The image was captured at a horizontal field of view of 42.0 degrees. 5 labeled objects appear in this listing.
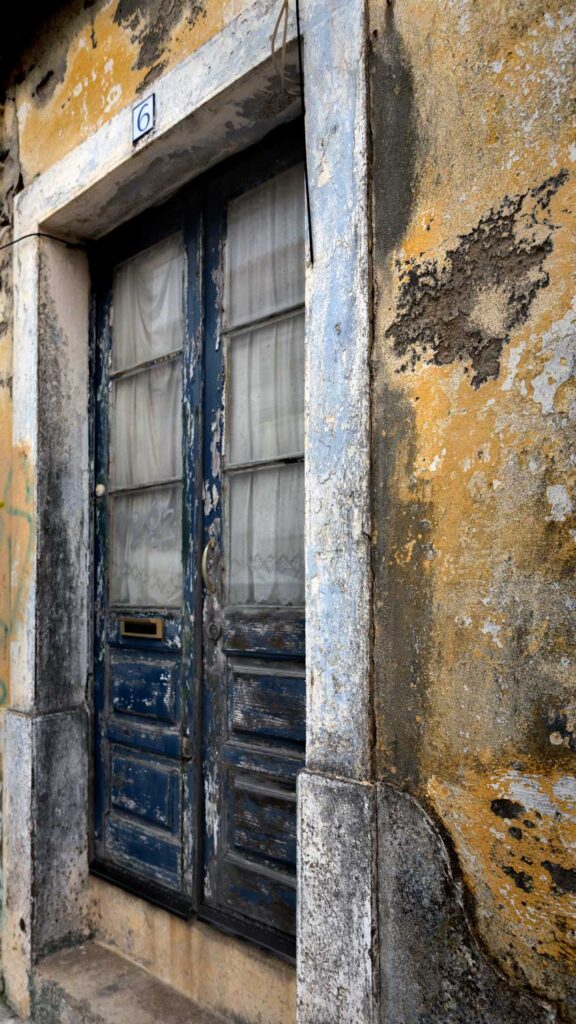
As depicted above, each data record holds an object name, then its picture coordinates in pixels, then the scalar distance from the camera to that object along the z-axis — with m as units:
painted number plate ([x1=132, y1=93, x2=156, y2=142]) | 2.57
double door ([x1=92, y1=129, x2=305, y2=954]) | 2.44
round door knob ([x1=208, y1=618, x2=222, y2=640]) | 2.62
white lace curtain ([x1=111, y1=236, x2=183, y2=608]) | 2.93
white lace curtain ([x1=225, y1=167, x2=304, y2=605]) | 2.45
